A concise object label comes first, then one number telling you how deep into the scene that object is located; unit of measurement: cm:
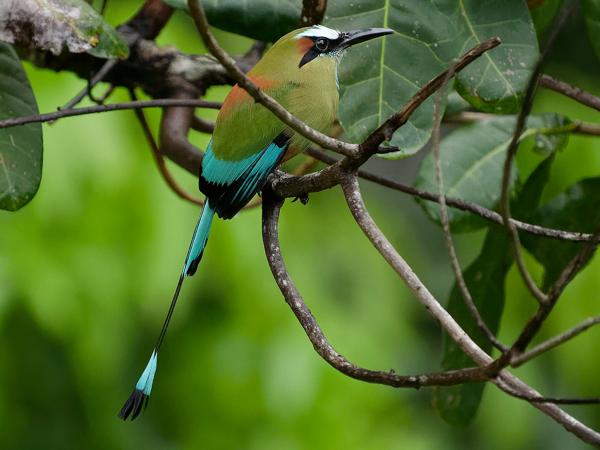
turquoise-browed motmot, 568
